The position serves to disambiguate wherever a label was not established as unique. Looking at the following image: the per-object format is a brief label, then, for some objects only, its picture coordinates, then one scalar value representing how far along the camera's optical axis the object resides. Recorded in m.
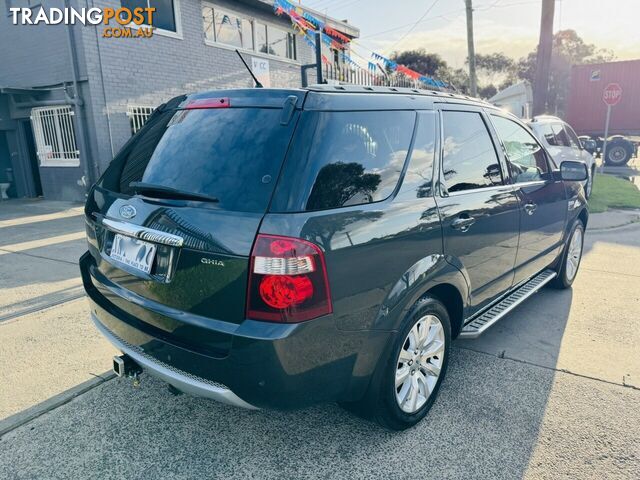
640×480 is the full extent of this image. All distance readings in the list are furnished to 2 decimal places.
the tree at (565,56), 55.03
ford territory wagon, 1.99
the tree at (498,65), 59.75
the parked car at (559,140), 9.02
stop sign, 13.38
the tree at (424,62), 45.25
